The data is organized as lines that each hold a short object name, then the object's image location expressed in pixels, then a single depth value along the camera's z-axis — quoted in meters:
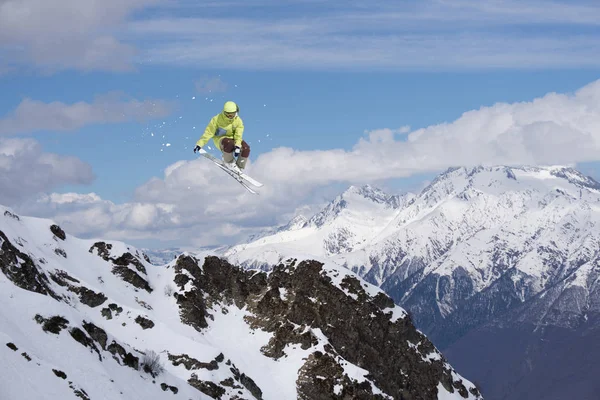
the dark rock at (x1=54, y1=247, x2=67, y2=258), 170.70
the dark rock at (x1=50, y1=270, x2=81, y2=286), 146.21
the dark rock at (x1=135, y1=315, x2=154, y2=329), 150.50
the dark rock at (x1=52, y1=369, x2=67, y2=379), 54.03
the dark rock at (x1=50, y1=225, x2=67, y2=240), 177.12
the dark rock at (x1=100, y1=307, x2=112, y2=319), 147.12
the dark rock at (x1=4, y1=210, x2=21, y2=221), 158.25
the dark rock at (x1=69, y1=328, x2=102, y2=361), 64.56
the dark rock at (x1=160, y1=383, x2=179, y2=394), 74.50
